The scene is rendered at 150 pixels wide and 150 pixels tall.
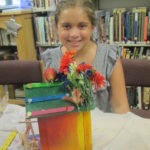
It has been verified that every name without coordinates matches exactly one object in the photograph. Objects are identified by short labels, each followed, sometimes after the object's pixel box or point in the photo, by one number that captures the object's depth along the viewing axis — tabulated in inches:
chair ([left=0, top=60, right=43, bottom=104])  46.2
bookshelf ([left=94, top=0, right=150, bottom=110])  72.8
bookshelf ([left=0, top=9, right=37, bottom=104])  80.3
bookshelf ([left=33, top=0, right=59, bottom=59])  81.0
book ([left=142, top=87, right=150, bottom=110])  79.4
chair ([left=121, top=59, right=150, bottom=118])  42.3
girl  35.6
